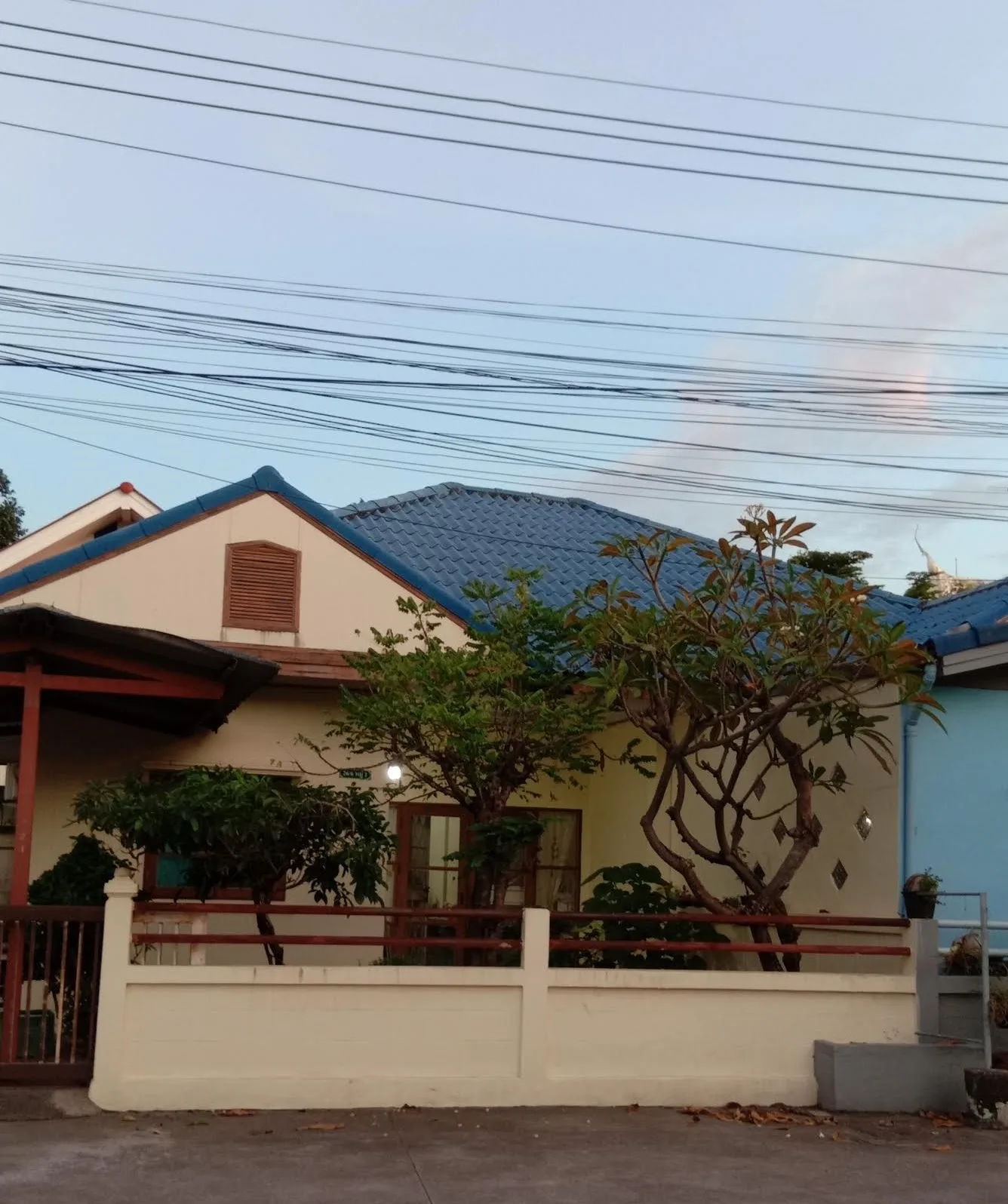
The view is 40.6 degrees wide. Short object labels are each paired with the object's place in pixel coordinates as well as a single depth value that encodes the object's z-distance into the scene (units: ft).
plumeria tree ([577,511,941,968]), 28.40
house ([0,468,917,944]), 34.60
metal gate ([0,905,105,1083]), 26.32
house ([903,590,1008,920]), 30.66
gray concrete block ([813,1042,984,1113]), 27.78
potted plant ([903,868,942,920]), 29.07
